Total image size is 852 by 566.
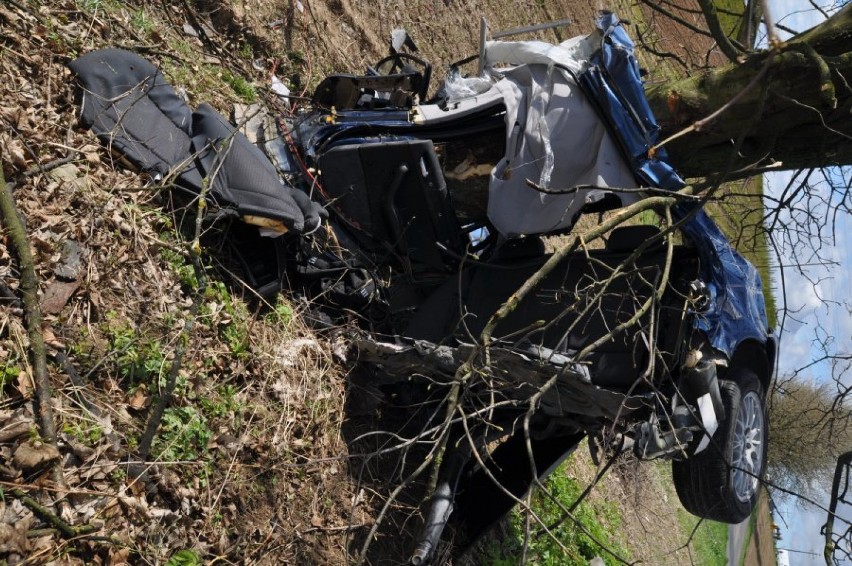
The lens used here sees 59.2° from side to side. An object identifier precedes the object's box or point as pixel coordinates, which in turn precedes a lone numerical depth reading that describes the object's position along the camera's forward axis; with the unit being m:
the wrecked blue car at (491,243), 3.97
